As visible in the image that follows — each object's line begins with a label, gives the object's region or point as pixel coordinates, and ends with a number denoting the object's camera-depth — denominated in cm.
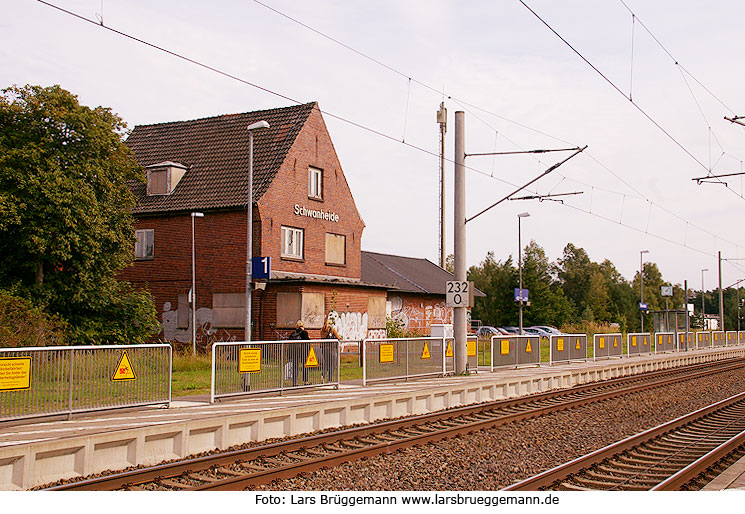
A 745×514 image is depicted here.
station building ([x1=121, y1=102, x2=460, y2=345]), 3300
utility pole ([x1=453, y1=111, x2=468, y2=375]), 2336
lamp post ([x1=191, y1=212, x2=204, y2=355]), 3247
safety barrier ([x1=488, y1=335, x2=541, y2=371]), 2572
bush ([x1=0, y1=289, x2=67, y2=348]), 2092
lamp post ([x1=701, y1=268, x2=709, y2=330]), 8381
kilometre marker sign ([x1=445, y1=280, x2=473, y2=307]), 2283
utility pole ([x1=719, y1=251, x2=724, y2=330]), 6611
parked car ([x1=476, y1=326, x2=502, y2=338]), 5775
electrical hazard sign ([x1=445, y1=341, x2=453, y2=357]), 2284
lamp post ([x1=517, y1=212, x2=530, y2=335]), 4684
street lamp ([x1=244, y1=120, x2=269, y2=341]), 2136
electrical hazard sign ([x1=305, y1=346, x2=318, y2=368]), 1748
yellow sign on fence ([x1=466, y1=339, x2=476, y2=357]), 2426
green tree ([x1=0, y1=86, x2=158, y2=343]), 2589
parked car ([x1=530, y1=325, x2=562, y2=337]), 6236
